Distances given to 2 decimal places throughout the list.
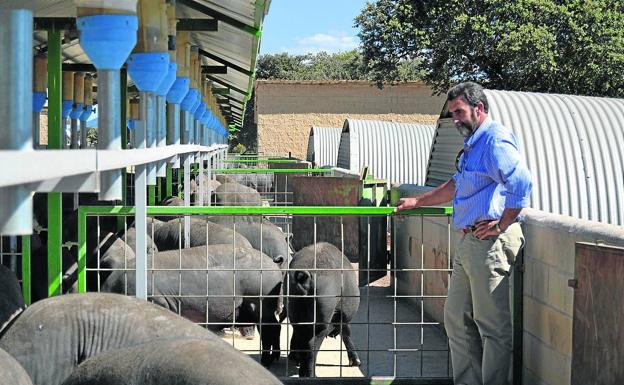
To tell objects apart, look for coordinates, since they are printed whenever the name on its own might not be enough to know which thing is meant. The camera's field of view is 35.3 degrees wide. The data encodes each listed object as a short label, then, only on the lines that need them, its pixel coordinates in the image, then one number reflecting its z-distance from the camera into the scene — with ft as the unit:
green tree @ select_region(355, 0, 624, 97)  94.02
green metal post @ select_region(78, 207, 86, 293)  21.71
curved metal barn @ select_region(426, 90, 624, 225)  35.27
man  19.06
